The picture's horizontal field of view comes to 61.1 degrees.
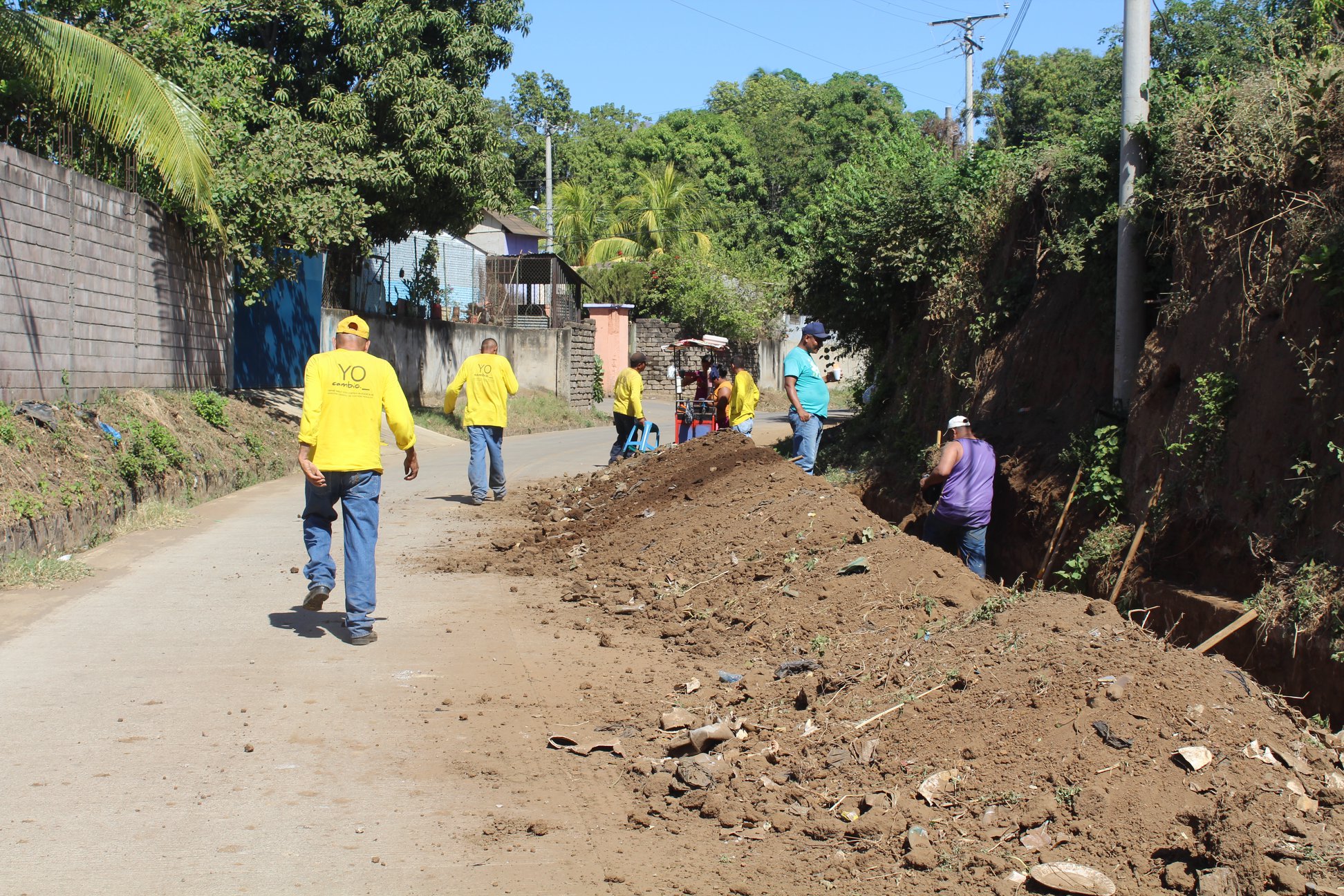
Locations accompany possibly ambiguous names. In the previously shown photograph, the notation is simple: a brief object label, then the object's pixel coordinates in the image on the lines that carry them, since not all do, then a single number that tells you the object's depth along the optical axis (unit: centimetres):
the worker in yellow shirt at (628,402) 1595
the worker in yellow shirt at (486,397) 1269
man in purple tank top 945
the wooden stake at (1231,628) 609
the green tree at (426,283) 3108
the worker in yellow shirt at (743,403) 1499
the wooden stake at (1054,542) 923
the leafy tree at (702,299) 4606
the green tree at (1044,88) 3525
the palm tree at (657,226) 4875
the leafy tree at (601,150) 5734
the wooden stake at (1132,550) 809
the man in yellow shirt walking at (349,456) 682
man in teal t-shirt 1223
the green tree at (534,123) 6531
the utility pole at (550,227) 4391
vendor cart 1728
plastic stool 1628
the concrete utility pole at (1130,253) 924
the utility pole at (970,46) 3259
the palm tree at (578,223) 4938
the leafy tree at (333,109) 1717
